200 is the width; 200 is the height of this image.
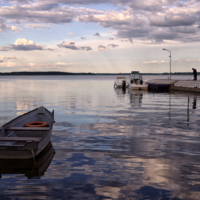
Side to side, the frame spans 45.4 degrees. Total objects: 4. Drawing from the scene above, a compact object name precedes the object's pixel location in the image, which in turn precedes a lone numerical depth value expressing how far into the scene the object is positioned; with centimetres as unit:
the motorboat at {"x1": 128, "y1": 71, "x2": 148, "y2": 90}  5522
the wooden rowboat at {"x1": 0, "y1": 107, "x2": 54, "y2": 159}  929
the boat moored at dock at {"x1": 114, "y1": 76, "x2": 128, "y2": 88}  6414
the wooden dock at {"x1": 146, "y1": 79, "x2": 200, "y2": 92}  4962
